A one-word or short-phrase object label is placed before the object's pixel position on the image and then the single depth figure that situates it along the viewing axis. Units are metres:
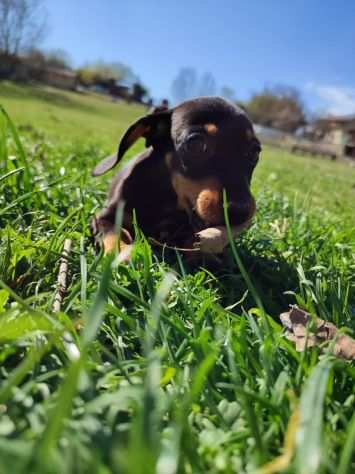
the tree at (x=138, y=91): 68.56
